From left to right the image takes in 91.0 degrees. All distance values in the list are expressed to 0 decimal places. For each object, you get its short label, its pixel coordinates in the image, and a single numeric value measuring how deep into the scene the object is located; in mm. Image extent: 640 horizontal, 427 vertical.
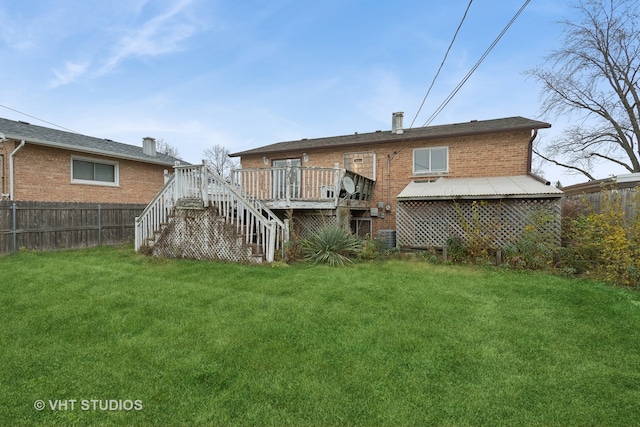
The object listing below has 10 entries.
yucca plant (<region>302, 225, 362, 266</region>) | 8148
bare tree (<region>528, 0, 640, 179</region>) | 16828
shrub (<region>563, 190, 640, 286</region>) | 6027
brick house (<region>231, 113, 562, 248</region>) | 9141
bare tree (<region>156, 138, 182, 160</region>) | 40350
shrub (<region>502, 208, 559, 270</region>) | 7477
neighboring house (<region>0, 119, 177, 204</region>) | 10531
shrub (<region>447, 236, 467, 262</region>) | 8508
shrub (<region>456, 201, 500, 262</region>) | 8383
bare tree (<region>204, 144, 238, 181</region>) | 39875
